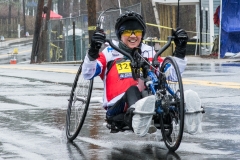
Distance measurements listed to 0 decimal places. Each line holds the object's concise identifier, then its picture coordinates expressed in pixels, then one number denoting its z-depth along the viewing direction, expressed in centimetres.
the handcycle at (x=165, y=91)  666
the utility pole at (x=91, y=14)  3369
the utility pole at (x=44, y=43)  4287
